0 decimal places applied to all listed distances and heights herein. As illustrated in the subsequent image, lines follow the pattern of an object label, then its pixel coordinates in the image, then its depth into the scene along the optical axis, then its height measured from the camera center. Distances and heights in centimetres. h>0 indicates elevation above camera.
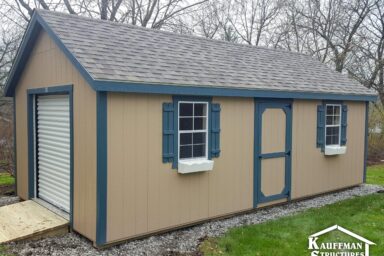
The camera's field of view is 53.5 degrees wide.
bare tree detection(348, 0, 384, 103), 1842 +320
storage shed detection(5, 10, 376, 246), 534 -19
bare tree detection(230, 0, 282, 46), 2266 +598
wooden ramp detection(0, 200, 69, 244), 552 -168
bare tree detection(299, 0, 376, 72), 1861 +480
